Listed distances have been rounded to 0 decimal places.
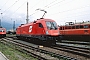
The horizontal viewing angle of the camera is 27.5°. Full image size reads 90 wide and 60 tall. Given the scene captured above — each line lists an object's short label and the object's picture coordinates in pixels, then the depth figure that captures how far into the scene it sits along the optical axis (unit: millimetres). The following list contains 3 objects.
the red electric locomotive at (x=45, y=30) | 19578
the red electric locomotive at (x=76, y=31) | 24506
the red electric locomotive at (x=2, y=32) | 38962
